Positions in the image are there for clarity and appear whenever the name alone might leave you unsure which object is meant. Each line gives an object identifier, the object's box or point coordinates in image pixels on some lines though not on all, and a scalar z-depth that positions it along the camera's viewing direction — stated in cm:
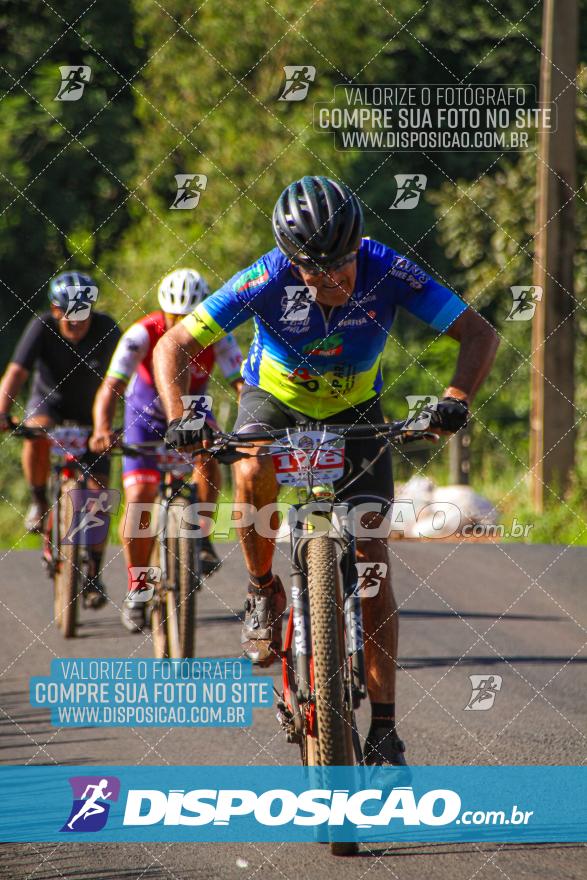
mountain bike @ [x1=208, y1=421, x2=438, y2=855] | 909
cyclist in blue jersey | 989
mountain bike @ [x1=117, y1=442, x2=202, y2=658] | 1476
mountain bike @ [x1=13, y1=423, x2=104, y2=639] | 1755
